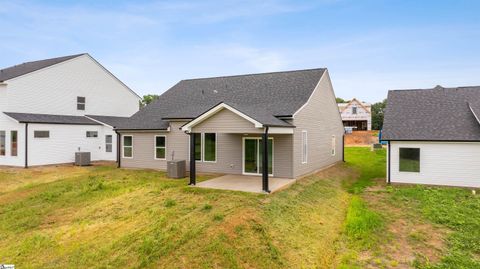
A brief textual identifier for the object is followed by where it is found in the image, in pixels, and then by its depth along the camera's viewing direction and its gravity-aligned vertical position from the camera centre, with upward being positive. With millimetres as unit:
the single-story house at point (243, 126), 11781 +358
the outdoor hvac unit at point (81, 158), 19609 -1757
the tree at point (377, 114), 63594 +4553
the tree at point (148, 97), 62619 +8102
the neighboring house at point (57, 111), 18531 +1665
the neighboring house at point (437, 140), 13586 -327
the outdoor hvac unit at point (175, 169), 14406 -1823
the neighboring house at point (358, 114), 53000 +3718
